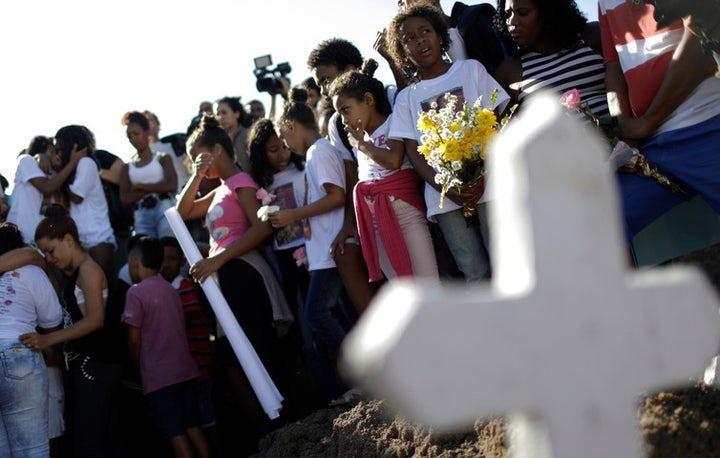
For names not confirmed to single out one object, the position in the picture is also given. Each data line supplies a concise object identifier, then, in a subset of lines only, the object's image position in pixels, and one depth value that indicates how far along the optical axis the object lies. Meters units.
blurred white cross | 1.34
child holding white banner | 5.64
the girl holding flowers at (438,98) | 4.52
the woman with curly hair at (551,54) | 4.39
